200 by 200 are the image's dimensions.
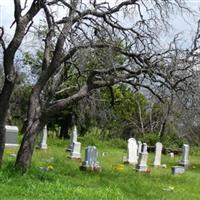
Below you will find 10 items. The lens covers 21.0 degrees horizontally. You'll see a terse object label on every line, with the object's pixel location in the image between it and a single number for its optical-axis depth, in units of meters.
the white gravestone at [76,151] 21.33
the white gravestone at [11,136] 22.50
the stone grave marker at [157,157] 22.05
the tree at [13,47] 12.95
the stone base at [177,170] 18.80
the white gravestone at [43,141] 24.22
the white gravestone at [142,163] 18.56
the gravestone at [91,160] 16.22
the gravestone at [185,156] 23.46
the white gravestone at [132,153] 21.68
